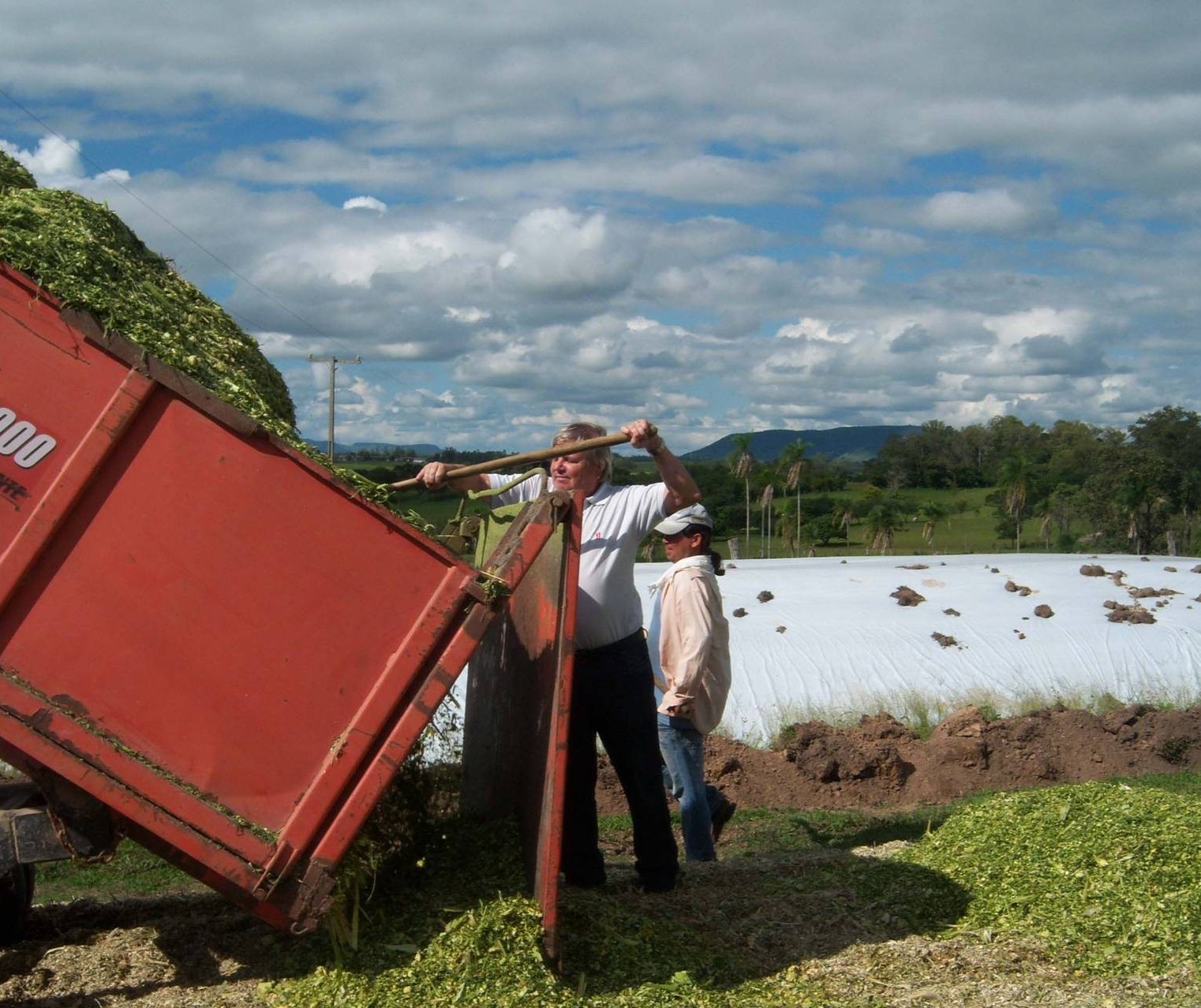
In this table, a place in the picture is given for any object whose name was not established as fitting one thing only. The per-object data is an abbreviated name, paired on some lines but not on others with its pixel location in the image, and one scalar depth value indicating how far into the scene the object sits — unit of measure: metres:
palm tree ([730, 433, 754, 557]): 61.19
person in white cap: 6.18
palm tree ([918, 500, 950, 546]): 63.75
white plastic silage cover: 11.51
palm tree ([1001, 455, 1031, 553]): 62.00
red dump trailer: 3.80
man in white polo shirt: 5.03
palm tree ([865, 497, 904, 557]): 58.58
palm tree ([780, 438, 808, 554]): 66.25
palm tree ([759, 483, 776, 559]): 63.12
